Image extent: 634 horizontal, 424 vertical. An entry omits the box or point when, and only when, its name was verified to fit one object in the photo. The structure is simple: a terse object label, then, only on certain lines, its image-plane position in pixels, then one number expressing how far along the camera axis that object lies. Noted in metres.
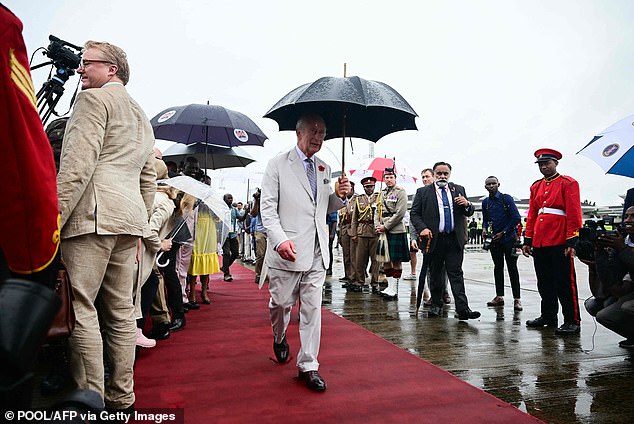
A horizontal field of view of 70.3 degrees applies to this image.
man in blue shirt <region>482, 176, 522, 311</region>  5.90
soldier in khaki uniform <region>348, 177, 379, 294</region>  7.09
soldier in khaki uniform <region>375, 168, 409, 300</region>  6.57
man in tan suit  2.14
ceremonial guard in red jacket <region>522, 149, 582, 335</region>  4.64
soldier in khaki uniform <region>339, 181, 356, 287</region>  7.78
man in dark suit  5.36
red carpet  2.57
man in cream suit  3.06
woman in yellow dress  5.59
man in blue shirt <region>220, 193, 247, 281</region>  8.24
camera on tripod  2.46
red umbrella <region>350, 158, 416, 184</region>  8.89
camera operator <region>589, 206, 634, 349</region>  3.66
